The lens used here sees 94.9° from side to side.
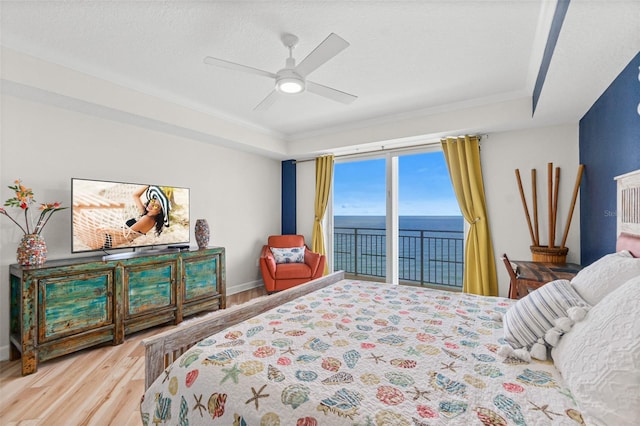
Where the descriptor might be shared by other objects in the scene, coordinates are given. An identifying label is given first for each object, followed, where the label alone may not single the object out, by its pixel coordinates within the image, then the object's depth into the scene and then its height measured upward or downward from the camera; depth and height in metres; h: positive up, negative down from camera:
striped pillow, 1.32 -0.47
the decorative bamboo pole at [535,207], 3.39 +0.08
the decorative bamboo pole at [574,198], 3.03 +0.16
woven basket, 3.13 -0.43
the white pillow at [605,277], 1.34 -0.30
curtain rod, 4.09 +0.99
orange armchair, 4.28 -0.84
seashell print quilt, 0.94 -0.62
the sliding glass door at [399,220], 4.39 -0.10
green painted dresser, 2.30 -0.79
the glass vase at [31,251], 2.41 -0.30
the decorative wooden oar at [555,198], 3.27 +0.18
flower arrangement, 2.46 +0.06
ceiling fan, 1.90 +1.06
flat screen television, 2.80 -0.01
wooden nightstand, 2.49 -0.54
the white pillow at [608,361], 0.80 -0.46
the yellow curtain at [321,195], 4.98 +0.33
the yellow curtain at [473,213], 3.70 +0.01
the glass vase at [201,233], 3.71 -0.24
